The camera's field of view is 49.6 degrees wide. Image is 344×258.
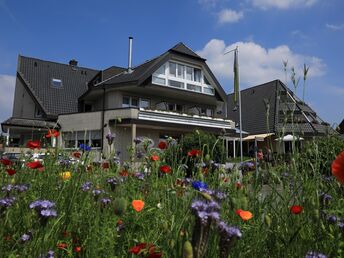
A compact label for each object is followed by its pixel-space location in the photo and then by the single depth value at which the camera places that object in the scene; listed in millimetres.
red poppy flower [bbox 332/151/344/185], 1066
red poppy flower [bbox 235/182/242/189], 2824
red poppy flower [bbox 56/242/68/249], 1713
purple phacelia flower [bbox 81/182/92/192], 2536
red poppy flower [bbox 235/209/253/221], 1434
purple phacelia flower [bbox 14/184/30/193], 2439
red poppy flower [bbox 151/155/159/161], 3426
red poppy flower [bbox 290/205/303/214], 1729
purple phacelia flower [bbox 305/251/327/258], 1473
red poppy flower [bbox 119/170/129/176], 3468
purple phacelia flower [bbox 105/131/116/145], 3930
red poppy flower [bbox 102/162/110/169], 3744
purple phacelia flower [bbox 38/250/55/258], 1499
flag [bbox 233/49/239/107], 22039
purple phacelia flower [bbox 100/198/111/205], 2283
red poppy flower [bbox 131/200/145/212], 1694
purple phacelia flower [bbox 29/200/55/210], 1608
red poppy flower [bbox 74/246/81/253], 1746
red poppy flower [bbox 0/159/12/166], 3244
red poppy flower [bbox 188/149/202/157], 3305
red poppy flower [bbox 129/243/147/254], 1411
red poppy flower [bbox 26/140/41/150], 3396
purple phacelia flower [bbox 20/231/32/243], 1661
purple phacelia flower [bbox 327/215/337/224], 1945
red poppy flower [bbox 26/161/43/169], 2562
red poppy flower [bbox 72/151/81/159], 3657
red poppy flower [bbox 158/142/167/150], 3946
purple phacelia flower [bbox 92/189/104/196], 2421
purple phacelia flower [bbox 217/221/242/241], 1047
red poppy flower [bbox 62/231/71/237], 2026
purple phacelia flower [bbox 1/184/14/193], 2315
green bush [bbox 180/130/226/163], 12883
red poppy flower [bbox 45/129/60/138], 3680
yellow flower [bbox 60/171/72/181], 2629
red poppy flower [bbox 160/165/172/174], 2929
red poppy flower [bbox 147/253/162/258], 1275
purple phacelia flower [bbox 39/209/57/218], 1574
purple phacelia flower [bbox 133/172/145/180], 3336
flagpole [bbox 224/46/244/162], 22050
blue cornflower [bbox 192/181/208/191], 1528
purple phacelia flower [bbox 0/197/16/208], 1806
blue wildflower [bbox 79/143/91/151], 3224
